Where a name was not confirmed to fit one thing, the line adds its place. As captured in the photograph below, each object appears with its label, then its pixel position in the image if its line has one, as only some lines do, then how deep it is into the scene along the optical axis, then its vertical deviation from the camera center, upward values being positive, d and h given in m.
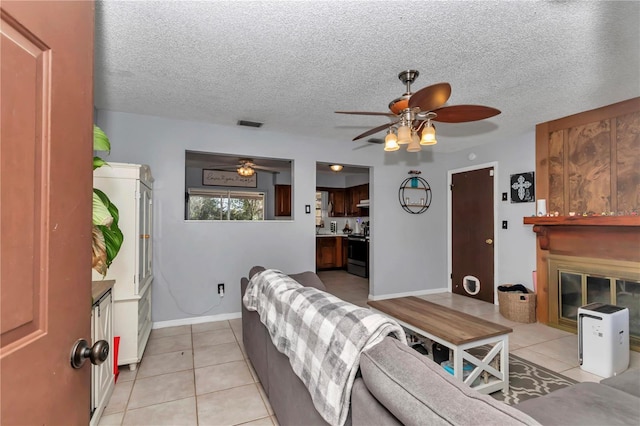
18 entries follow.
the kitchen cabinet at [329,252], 7.20 -0.90
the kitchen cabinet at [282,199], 7.03 +0.37
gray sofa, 0.72 -0.57
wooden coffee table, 1.97 -0.83
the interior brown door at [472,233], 4.49 -0.28
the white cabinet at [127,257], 2.35 -0.34
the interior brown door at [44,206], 0.53 +0.02
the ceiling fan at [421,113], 1.92 +0.75
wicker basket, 3.61 -1.10
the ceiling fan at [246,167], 5.58 +0.98
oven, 6.45 -0.89
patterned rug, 2.09 -1.25
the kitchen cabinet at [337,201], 7.74 +0.37
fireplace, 2.91 -0.53
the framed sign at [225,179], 6.73 +0.83
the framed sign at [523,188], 3.88 +0.37
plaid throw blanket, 1.06 -0.51
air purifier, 2.35 -0.99
